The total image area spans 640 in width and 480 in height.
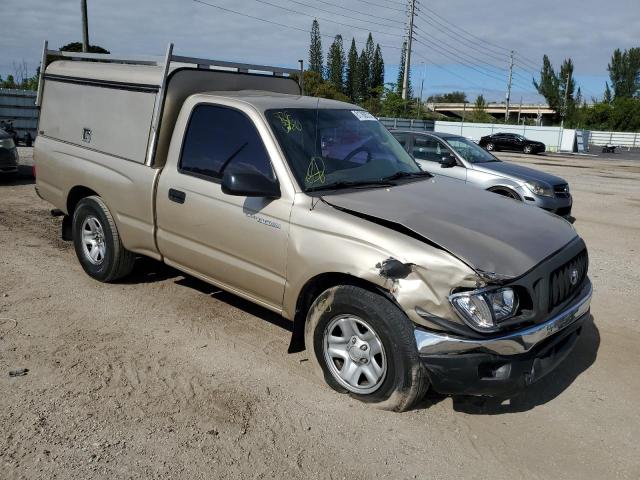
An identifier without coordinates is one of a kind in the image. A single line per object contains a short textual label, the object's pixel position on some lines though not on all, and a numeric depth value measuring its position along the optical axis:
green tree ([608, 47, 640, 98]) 85.62
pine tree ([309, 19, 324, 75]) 92.88
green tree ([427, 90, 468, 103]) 134.12
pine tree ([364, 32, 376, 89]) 101.94
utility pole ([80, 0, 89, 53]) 26.27
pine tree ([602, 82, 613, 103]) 87.56
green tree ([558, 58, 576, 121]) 85.31
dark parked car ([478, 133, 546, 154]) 38.72
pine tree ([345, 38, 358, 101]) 100.38
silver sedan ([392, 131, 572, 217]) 9.56
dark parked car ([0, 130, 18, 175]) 11.12
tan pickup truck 3.17
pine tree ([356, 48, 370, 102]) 100.38
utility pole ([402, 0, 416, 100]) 47.25
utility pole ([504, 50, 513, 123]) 74.25
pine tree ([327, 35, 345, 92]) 96.56
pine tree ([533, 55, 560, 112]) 87.56
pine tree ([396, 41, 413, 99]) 57.71
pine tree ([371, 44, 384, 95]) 103.94
